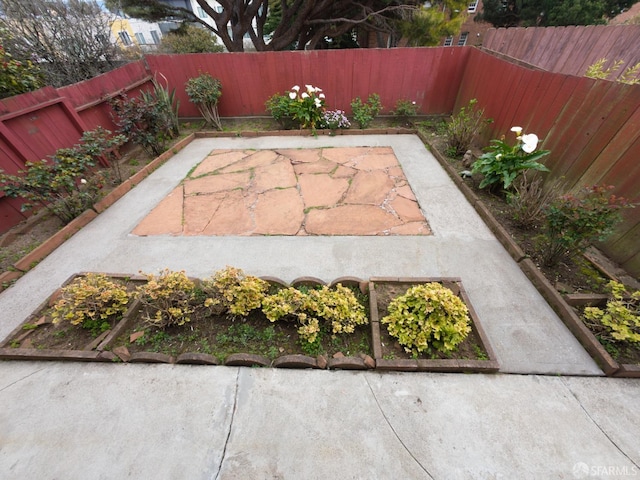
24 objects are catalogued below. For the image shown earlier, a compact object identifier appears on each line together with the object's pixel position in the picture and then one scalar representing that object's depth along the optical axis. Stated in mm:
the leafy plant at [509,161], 2744
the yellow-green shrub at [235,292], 1911
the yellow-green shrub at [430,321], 1783
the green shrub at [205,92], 5230
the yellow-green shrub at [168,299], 1889
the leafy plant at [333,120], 5152
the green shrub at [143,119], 4230
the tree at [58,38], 4402
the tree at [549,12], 11602
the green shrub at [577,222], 1893
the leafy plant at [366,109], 5180
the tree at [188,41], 11070
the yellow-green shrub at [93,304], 1926
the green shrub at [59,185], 2738
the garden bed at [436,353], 1725
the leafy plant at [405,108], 5289
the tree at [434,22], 7395
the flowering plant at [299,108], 4996
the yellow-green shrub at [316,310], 1849
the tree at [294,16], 8114
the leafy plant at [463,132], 4012
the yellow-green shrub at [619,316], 1736
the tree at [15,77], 3191
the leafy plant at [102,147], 3352
